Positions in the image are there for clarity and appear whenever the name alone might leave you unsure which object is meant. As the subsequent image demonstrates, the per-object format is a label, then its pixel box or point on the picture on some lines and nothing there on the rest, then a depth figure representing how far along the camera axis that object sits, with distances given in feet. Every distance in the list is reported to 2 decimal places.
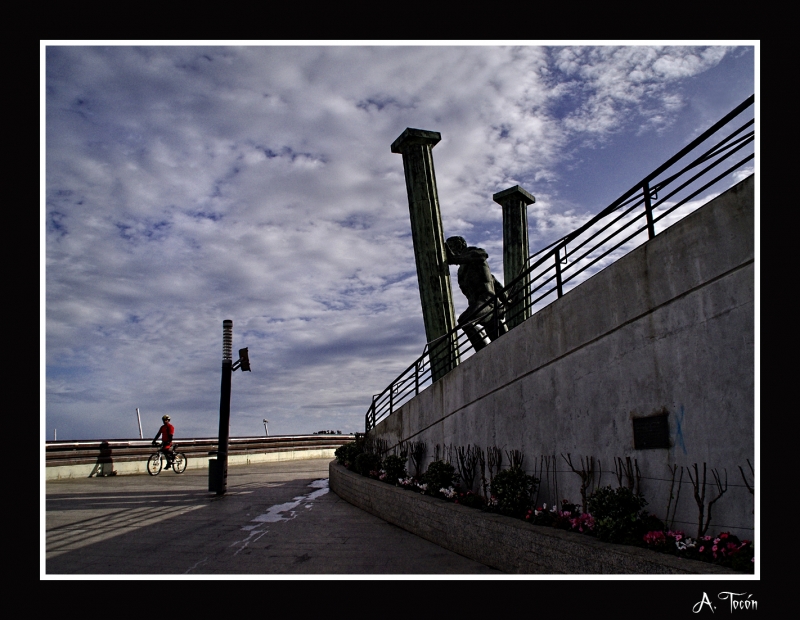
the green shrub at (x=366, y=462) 46.34
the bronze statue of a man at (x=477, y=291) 41.29
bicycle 64.69
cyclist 64.49
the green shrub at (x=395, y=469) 39.78
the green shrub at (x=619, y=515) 18.90
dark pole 48.06
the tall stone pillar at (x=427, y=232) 47.47
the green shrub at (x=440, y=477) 32.60
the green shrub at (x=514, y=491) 24.81
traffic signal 49.47
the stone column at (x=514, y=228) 60.44
